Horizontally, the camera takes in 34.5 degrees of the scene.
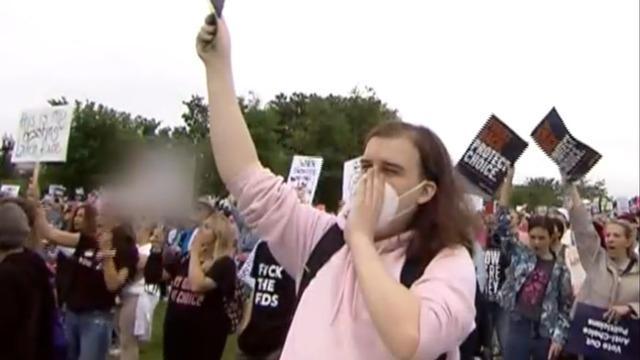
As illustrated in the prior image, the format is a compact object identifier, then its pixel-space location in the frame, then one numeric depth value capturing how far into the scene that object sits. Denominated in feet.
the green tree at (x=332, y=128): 165.48
